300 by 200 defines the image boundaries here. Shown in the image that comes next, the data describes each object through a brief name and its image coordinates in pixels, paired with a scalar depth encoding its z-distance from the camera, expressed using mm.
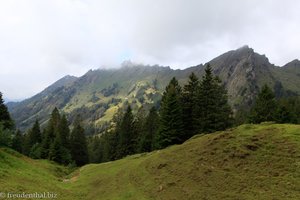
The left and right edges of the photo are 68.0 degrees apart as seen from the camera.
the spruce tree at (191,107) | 48293
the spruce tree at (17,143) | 77017
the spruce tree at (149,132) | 62516
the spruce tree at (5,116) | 62888
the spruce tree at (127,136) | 69860
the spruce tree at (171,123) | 47119
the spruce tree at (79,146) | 76971
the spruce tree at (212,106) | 45876
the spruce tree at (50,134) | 66234
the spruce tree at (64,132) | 72834
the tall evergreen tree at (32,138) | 78970
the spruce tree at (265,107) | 53461
